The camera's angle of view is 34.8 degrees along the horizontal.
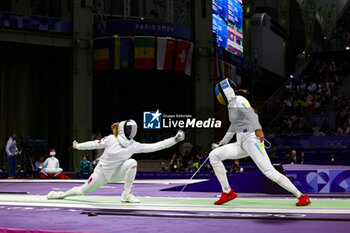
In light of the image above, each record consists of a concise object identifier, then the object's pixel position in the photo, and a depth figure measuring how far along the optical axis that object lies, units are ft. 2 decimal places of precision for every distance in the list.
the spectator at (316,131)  77.67
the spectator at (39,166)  76.13
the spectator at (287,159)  68.99
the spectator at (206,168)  74.13
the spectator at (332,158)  70.50
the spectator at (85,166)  75.56
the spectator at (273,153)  72.12
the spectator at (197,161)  74.09
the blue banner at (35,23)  83.46
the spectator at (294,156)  68.09
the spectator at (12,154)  72.64
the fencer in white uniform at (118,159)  31.76
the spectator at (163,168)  76.78
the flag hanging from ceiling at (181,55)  94.43
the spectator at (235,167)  70.18
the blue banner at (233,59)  104.53
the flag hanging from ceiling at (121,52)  91.30
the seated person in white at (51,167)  72.02
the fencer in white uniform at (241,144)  28.55
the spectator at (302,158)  70.26
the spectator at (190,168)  72.74
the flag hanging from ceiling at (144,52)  91.76
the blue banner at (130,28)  91.30
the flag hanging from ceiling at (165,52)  92.58
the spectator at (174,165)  74.49
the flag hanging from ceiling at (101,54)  91.25
